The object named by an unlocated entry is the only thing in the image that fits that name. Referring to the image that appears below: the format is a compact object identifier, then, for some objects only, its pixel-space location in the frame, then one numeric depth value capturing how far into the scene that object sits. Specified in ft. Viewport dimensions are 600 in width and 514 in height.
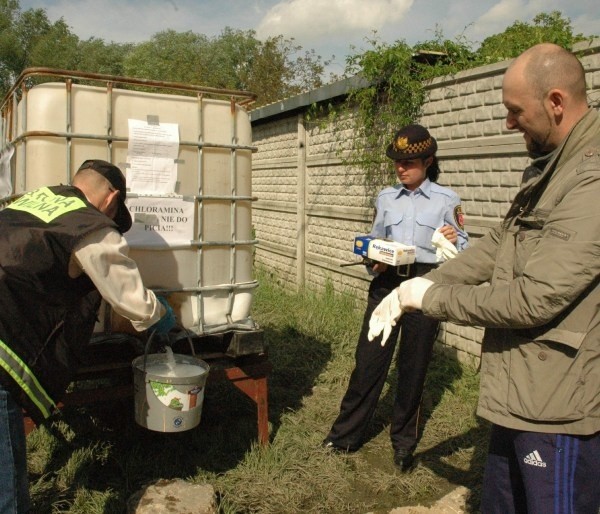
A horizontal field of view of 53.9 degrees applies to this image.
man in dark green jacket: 5.42
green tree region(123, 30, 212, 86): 78.38
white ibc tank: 9.09
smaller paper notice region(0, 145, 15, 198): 10.44
